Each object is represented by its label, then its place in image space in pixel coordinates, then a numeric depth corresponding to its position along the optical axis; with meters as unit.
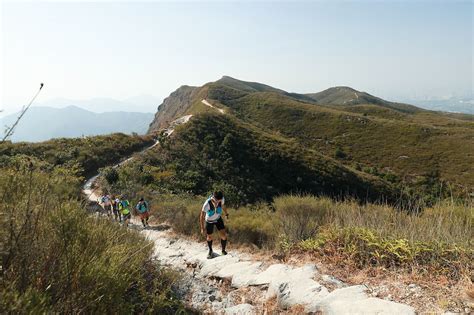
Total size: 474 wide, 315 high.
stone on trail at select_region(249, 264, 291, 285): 5.96
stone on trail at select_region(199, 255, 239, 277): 7.45
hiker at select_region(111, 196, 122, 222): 15.19
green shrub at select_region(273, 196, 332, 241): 7.59
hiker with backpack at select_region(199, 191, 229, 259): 9.01
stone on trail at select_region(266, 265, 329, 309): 4.92
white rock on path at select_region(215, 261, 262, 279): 6.89
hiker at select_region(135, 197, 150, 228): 14.70
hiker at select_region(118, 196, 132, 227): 14.75
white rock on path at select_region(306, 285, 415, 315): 4.04
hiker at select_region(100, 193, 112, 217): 16.45
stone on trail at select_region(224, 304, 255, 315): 5.10
